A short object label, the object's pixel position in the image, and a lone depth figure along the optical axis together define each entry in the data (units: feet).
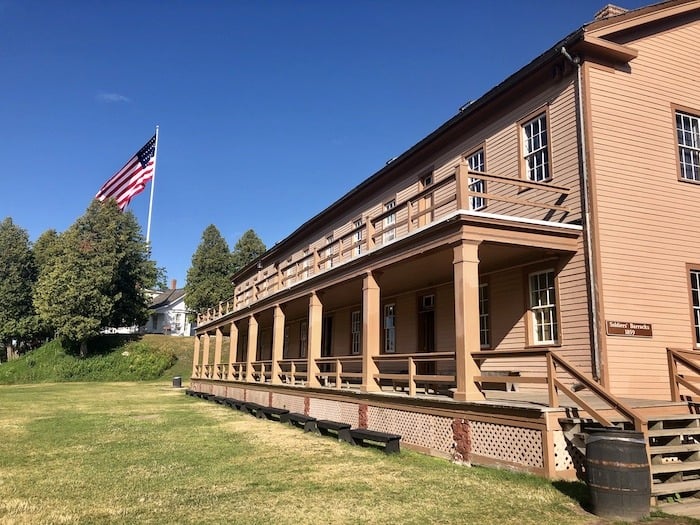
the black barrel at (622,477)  20.48
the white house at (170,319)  256.73
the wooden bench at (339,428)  39.60
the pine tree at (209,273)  208.44
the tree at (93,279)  154.81
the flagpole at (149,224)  178.60
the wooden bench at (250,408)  60.82
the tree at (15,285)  175.63
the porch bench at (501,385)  37.83
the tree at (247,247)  231.30
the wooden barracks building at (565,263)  28.66
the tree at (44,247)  187.32
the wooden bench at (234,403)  68.57
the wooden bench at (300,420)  45.68
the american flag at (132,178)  148.25
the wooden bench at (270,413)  53.72
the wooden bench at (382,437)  34.17
